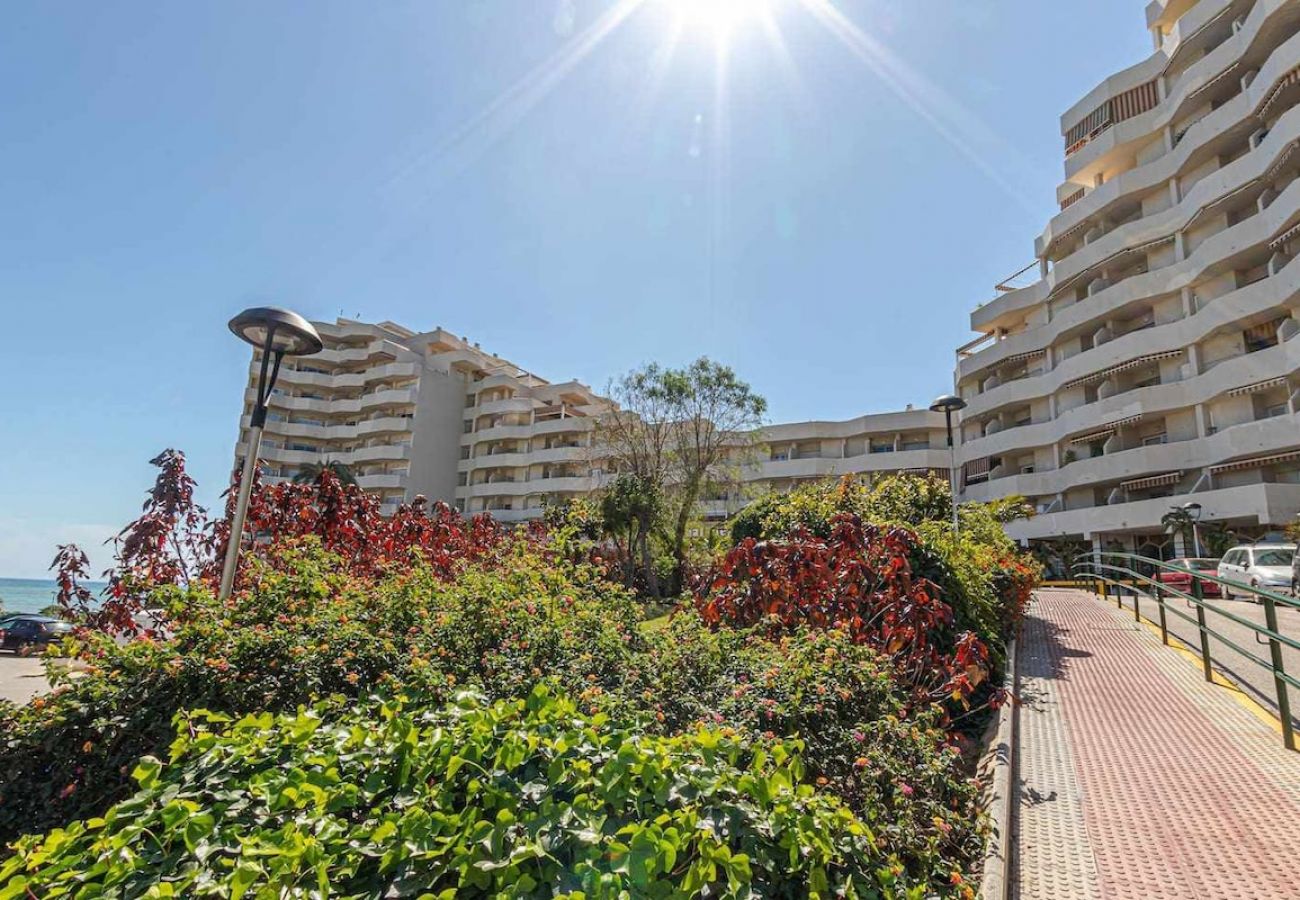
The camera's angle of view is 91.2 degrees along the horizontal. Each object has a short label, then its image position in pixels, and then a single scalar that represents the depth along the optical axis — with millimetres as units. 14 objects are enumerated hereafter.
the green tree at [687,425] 26312
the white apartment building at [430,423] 48344
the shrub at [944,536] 5898
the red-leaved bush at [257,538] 5805
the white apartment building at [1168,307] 22328
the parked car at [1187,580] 16016
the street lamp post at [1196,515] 22750
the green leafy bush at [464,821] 1552
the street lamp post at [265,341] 5656
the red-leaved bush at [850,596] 4344
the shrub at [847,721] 2730
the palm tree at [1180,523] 22750
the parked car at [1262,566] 14297
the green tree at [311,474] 36375
